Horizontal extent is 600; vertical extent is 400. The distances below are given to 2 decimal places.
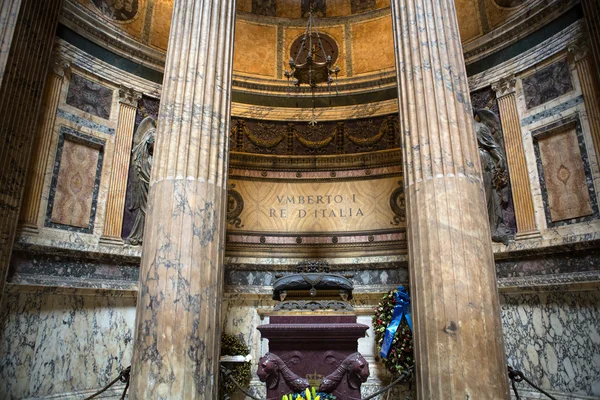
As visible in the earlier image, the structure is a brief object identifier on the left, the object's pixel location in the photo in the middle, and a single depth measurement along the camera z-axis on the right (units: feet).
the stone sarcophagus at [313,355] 17.97
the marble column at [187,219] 14.70
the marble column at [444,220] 14.03
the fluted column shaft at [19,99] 20.99
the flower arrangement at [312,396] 13.32
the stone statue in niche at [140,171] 27.12
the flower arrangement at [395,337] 25.58
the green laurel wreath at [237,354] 27.73
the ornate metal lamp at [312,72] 30.22
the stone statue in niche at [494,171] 26.37
